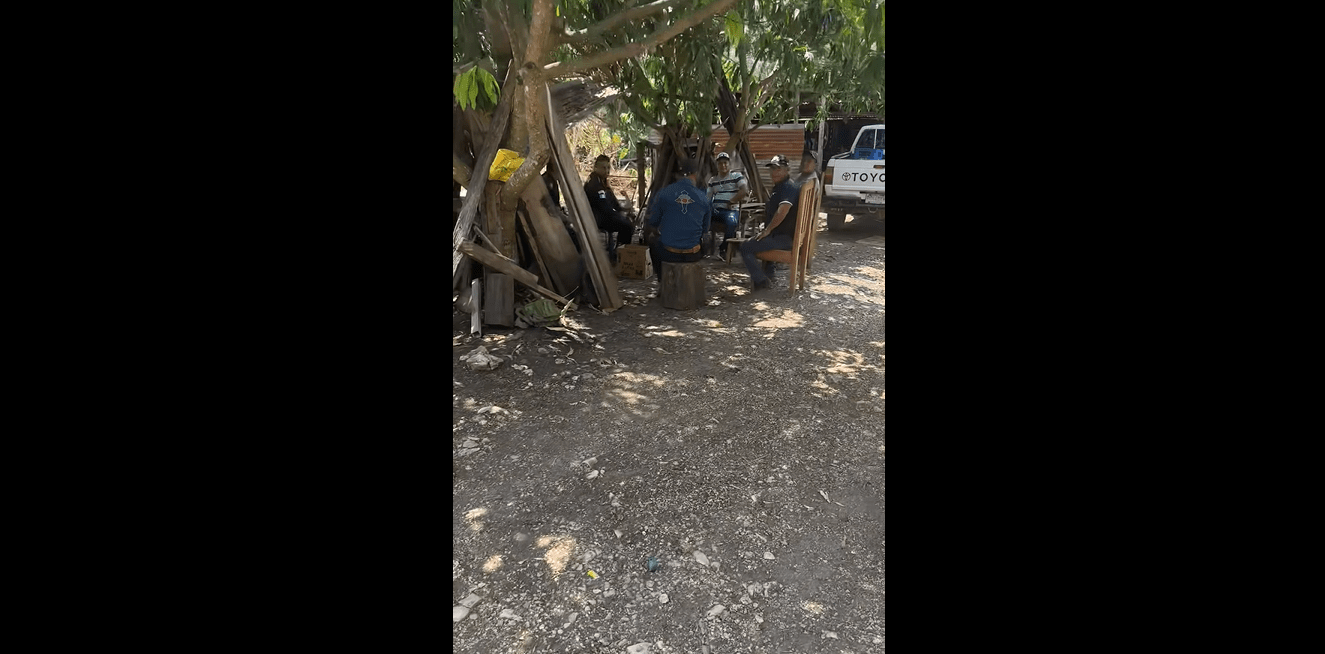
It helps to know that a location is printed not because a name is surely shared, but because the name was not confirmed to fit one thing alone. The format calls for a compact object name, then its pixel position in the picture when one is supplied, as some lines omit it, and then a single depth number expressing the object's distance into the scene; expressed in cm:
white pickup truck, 1259
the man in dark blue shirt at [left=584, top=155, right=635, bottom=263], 953
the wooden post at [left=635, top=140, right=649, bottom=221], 1261
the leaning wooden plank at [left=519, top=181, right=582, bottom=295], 720
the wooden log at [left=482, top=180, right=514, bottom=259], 667
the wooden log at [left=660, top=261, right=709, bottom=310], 739
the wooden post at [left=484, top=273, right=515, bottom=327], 632
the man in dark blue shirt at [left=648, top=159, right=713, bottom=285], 761
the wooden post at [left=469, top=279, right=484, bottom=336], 623
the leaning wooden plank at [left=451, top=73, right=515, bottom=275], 635
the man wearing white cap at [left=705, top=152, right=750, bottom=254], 994
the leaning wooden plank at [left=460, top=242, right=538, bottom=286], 617
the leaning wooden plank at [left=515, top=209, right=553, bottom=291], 711
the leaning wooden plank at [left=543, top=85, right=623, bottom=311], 721
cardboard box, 880
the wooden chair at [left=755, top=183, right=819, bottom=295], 795
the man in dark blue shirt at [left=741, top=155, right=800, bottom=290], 795
